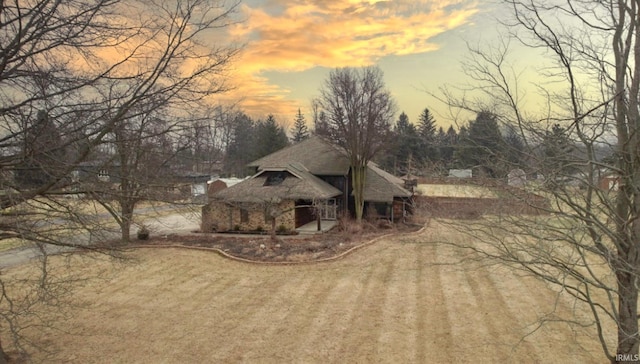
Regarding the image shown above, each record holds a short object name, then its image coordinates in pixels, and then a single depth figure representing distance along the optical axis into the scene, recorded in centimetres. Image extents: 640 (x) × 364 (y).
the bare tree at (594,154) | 496
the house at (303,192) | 2352
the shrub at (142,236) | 2139
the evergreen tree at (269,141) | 5925
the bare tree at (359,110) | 2491
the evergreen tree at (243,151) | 6512
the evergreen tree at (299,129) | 7762
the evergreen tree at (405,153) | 5264
